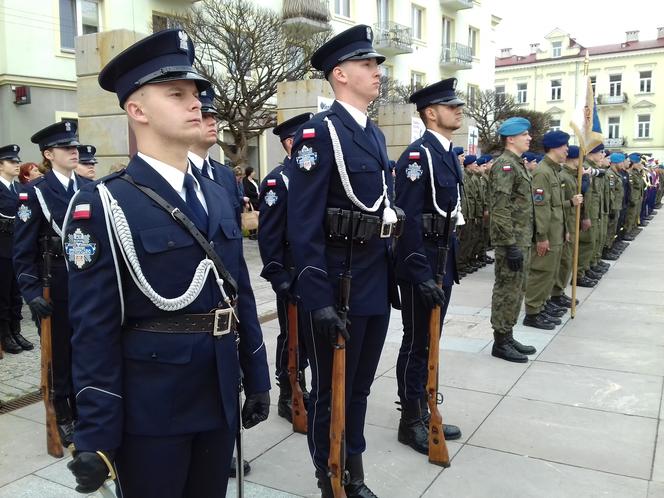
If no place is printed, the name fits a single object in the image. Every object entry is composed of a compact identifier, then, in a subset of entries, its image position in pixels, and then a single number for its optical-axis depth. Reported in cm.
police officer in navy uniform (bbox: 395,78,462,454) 377
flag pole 711
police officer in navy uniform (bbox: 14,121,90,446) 390
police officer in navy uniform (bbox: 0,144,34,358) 624
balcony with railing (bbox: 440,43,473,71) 3173
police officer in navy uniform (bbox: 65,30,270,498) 186
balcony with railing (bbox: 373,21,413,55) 2719
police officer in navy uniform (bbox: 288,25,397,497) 288
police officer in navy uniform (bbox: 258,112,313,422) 395
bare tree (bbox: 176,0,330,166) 1367
